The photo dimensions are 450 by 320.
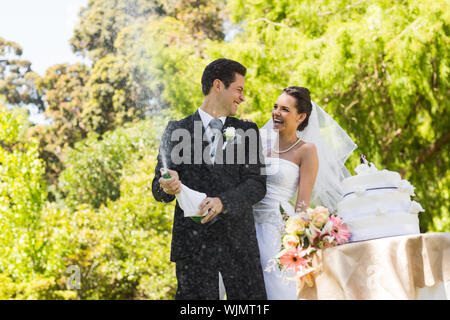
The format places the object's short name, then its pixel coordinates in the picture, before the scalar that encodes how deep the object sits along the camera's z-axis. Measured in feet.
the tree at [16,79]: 63.57
